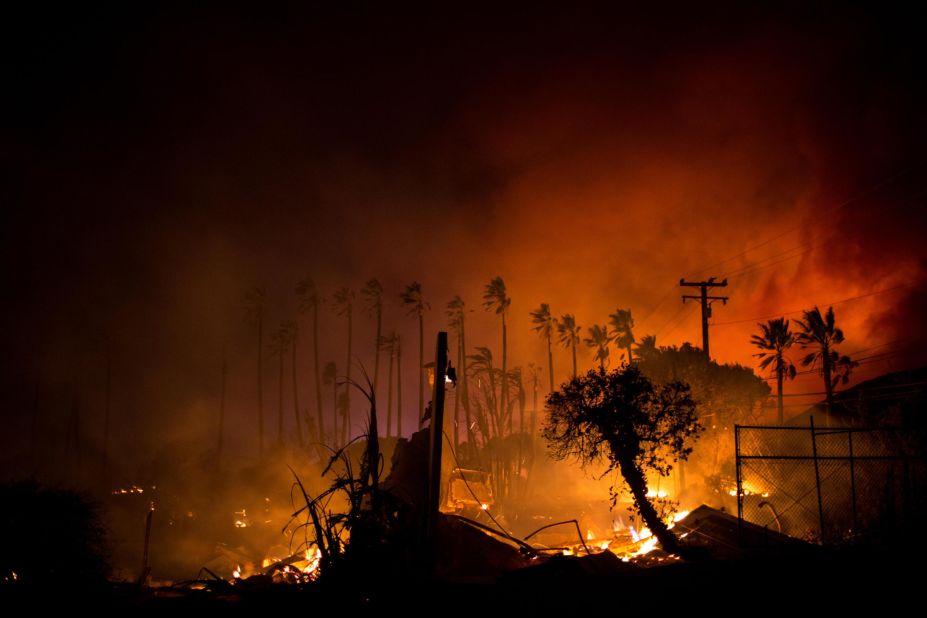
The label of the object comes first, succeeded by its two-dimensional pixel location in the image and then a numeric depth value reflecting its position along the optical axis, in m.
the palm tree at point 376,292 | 76.69
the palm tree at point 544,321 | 76.94
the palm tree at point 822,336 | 43.16
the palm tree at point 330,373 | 84.25
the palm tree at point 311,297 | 78.81
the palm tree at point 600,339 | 72.31
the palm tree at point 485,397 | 66.06
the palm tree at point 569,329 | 77.06
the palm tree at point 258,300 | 79.19
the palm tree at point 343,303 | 79.39
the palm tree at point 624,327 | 67.38
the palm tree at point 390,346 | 78.82
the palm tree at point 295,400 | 68.69
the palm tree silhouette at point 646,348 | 37.84
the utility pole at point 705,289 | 32.59
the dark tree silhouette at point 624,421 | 16.41
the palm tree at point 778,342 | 46.25
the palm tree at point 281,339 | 81.25
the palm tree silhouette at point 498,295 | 74.19
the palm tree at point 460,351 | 66.24
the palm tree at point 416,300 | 72.21
